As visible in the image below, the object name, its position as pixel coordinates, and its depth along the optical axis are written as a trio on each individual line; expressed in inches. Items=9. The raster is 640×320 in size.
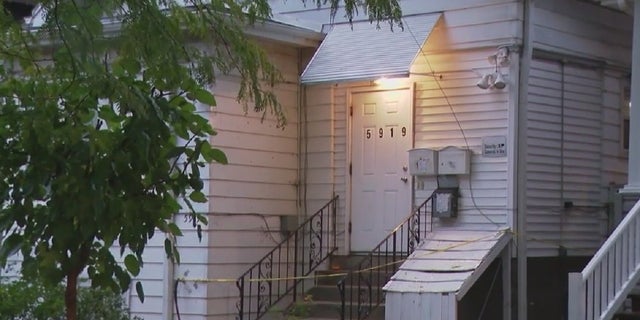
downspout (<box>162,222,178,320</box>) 497.0
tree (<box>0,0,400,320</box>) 211.6
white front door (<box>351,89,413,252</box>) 510.6
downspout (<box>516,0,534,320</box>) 475.2
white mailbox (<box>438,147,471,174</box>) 482.3
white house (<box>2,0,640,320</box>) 477.4
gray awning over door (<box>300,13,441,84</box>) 478.0
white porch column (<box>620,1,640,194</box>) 461.1
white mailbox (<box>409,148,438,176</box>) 487.5
